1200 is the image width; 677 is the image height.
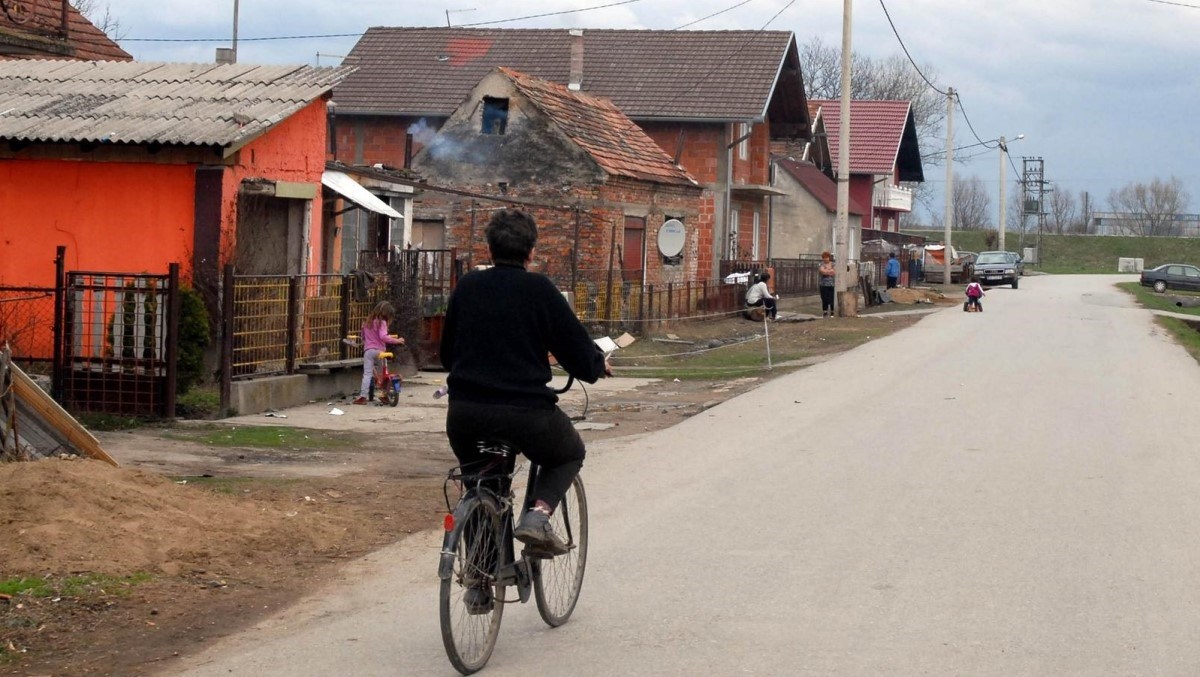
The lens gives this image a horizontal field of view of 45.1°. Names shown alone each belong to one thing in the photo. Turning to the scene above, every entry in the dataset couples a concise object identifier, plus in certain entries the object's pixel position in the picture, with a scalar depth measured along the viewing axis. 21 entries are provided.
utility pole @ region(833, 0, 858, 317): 34.12
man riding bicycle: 5.94
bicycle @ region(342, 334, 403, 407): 16.52
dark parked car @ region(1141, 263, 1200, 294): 63.41
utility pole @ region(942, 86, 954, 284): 58.81
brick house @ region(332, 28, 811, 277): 42.06
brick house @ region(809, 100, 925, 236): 64.19
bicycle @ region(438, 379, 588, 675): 5.69
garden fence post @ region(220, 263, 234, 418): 14.47
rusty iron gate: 14.16
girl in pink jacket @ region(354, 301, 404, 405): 16.62
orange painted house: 15.95
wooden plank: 9.70
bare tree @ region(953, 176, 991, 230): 140.62
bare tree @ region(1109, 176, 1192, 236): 133.38
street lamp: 76.19
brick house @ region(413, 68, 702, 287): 31.08
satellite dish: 26.86
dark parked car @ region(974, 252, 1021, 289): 60.88
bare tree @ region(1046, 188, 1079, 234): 141.38
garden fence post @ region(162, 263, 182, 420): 13.95
